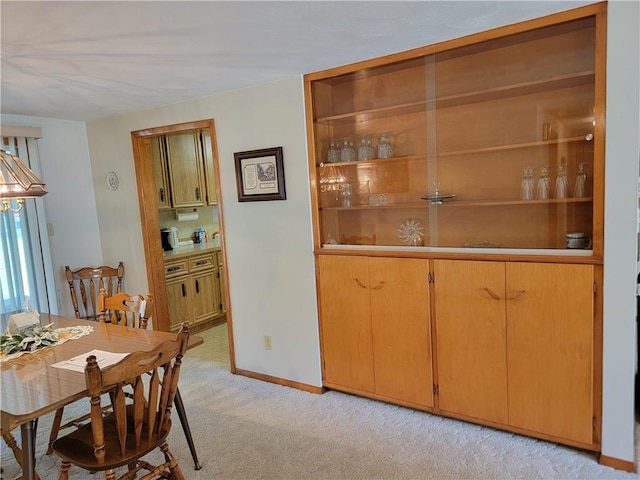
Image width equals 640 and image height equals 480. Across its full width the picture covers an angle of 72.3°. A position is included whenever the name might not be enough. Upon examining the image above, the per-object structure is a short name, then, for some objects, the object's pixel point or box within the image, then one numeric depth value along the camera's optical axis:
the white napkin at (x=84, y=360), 1.97
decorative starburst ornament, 2.88
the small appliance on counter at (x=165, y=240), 5.01
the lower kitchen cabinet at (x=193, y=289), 4.56
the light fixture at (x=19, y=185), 2.15
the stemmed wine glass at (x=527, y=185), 2.52
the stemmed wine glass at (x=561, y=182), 2.39
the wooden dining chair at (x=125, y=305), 2.70
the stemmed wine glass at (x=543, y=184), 2.46
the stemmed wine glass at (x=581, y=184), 2.30
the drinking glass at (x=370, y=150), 3.03
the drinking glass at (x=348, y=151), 3.10
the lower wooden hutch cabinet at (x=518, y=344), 2.30
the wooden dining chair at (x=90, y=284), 3.99
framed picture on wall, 3.20
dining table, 1.61
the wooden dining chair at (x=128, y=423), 1.69
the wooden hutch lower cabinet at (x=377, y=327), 2.80
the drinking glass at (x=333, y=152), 3.14
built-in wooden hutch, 2.30
